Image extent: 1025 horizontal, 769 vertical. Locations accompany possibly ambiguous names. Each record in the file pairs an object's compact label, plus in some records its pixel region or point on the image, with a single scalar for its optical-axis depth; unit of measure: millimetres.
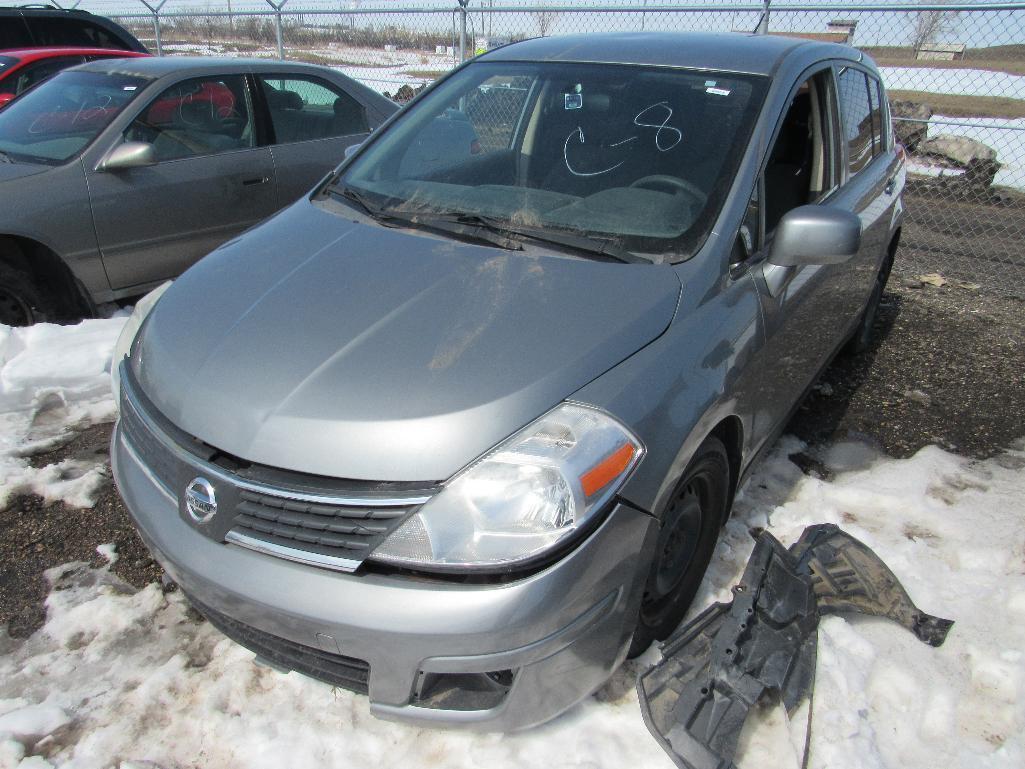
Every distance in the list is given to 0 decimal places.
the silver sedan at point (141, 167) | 4223
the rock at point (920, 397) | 4180
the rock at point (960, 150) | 9258
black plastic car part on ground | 1930
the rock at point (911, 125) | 9242
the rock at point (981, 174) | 8992
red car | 6316
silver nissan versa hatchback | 1680
